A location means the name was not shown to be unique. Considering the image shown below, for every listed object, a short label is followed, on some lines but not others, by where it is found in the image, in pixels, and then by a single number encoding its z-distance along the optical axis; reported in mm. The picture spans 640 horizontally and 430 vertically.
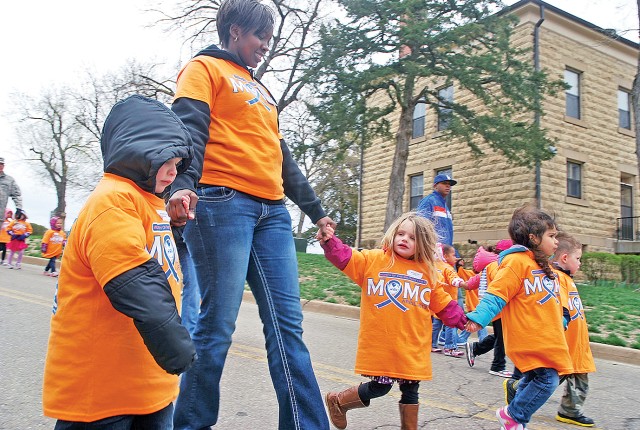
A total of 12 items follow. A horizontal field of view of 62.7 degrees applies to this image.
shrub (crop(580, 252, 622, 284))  16969
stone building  18703
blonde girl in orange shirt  3131
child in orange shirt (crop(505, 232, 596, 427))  3859
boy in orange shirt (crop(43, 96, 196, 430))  1602
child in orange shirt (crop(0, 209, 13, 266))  13711
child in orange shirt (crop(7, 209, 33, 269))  13648
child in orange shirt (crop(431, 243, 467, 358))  5520
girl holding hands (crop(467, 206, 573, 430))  3338
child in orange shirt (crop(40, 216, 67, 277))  12883
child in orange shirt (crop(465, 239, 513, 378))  5379
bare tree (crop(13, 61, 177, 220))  45125
